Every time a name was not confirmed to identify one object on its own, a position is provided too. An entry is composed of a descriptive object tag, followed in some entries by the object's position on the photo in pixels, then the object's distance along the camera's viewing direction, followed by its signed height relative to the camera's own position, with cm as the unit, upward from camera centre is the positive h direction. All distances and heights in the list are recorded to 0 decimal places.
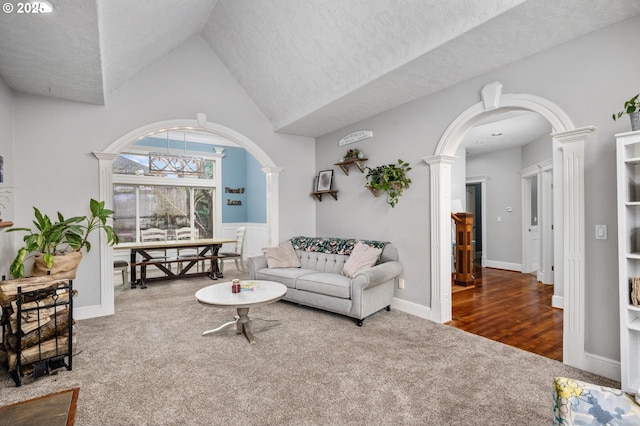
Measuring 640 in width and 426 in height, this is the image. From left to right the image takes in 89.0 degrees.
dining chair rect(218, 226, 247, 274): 643 -79
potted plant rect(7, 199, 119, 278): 320 -26
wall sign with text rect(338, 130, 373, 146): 456 +111
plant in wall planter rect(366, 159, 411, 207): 401 +41
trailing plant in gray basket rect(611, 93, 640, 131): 207 +63
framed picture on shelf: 527 +55
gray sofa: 355 -79
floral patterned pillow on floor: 112 -69
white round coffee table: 293 -78
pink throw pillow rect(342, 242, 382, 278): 395 -58
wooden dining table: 553 -80
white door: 666 -46
